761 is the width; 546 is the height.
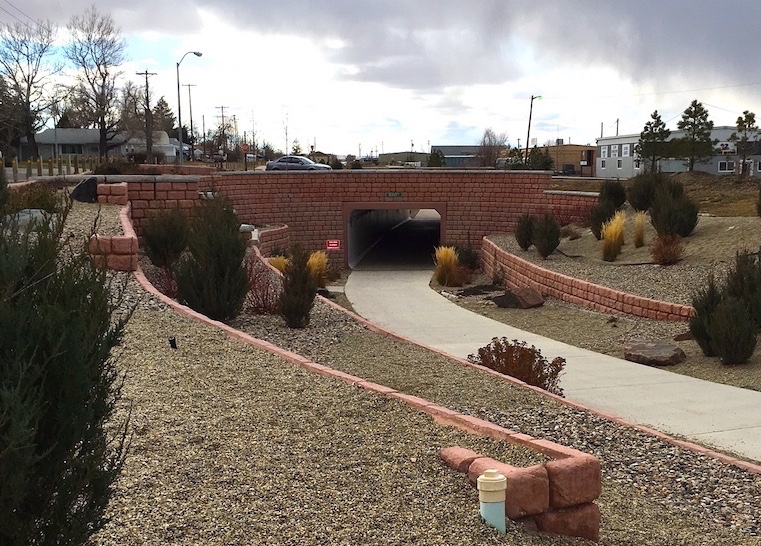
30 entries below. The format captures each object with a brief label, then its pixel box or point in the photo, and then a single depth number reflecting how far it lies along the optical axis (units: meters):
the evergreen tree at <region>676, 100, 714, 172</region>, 45.00
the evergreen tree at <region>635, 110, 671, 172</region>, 48.00
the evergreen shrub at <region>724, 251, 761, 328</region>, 13.41
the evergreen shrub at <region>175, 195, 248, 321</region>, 11.96
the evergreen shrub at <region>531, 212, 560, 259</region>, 24.53
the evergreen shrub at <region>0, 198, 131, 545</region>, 2.73
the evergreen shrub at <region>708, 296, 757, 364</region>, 11.88
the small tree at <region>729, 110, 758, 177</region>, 44.31
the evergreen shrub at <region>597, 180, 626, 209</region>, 28.53
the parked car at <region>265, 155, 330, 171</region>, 54.78
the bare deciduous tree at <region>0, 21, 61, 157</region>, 66.69
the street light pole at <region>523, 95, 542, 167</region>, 68.00
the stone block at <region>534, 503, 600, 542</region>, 4.93
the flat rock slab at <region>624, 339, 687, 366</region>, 12.30
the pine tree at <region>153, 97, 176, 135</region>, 87.19
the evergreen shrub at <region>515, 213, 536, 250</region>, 26.86
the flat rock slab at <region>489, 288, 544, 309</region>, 19.81
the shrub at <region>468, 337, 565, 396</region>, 9.83
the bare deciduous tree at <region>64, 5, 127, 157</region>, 71.19
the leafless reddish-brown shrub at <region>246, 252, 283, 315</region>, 13.19
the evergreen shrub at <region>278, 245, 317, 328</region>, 12.16
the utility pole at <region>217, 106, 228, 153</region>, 93.74
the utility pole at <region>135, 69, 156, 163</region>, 65.94
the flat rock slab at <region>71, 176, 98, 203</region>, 17.55
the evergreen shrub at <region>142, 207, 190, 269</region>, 15.82
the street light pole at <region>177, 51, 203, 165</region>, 54.57
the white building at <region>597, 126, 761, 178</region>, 53.50
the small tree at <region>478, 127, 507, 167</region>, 90.62
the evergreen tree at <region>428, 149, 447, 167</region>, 75.38
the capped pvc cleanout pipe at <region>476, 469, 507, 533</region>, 4.54
